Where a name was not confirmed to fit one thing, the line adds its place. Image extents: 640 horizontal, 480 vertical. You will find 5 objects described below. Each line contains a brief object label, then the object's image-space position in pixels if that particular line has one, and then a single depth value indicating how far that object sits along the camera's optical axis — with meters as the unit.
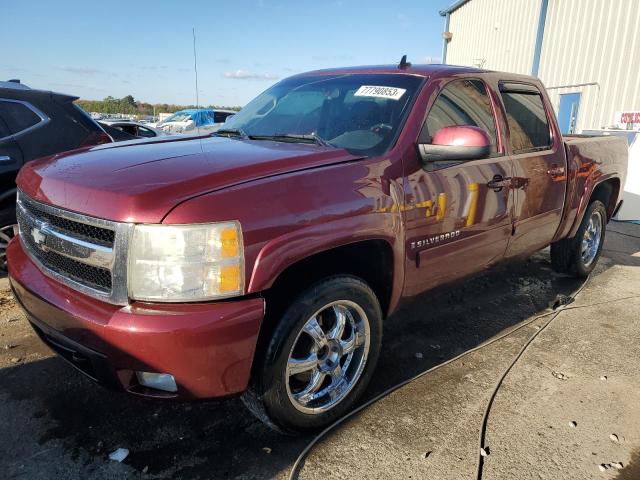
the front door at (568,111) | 13.31
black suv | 4.19
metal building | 11.33
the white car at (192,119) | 16.77
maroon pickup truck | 1.92
